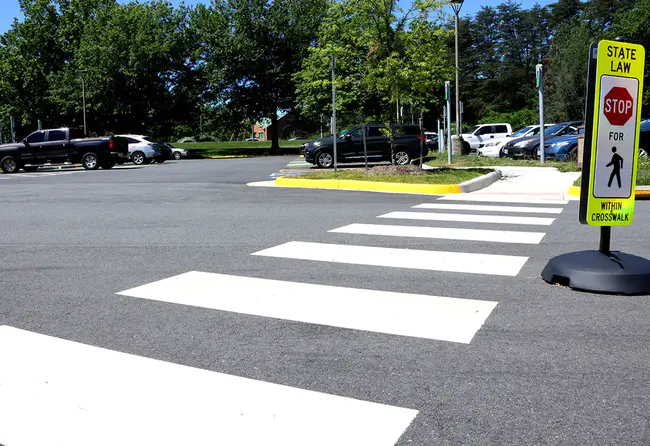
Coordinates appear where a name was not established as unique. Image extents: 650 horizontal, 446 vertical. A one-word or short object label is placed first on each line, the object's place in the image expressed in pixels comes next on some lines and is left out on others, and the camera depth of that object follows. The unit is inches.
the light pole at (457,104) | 868.0
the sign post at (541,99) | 746.6
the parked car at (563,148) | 816.3
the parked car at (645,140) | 776.3
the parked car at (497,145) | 1067.3
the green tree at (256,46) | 1888.5
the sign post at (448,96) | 819.5
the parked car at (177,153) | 1689.7
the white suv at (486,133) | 1326.3
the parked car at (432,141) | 1519.4
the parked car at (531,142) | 934.4
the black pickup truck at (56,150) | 1077.8
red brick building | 5753.0
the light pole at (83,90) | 1731.1
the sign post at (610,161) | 183.5
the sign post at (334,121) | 599.2
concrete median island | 518.3
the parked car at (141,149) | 1304.1
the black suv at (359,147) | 906.7
